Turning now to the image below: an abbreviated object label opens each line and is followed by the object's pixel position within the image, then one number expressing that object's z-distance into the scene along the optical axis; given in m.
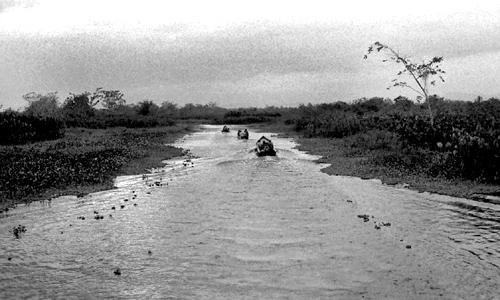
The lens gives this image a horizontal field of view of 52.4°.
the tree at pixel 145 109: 110.57
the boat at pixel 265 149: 36.03
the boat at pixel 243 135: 54.30
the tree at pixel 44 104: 80.46
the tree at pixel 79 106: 87.05
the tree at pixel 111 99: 126.56
